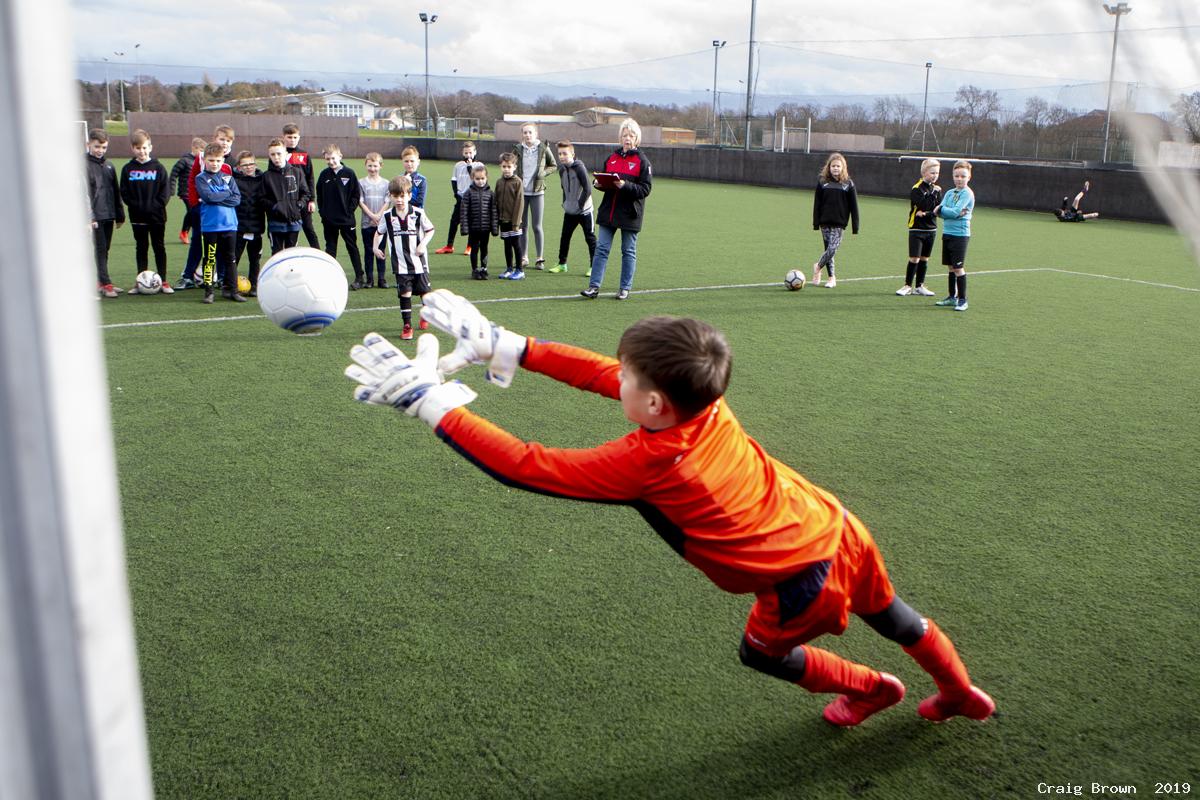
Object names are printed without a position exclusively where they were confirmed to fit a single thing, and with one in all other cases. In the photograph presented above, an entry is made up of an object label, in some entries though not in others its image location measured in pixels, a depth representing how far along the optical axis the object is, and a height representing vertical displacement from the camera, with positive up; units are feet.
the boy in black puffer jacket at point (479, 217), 39.11 -1.16
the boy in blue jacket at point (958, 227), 35.12 -1.22
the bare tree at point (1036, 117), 88.43 +7.27
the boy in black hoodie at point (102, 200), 34.06 -0.52
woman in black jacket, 34.86 -0.44
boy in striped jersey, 29.19 -1.55
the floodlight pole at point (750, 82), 124.67 +13.47
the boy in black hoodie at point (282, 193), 35.35 -0.23
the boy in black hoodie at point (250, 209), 35.35 -0.81
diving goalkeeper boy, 8.44 -2.49
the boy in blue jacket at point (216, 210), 33.40 -0.81
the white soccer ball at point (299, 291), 18.21 -1.91
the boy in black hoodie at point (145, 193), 34.73 -0.27
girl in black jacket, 39.70 -0.53
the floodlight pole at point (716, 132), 149.07 +8.66
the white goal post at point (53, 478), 3.03 -0.94
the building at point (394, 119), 216.10 +15.08
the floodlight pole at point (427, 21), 177.58 +29.84
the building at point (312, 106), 207.31 +17.82
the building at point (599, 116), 207.82 +15.70
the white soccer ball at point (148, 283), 36.01 -3.51
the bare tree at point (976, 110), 114.62 +9.81
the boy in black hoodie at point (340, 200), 37.42 -0.49
